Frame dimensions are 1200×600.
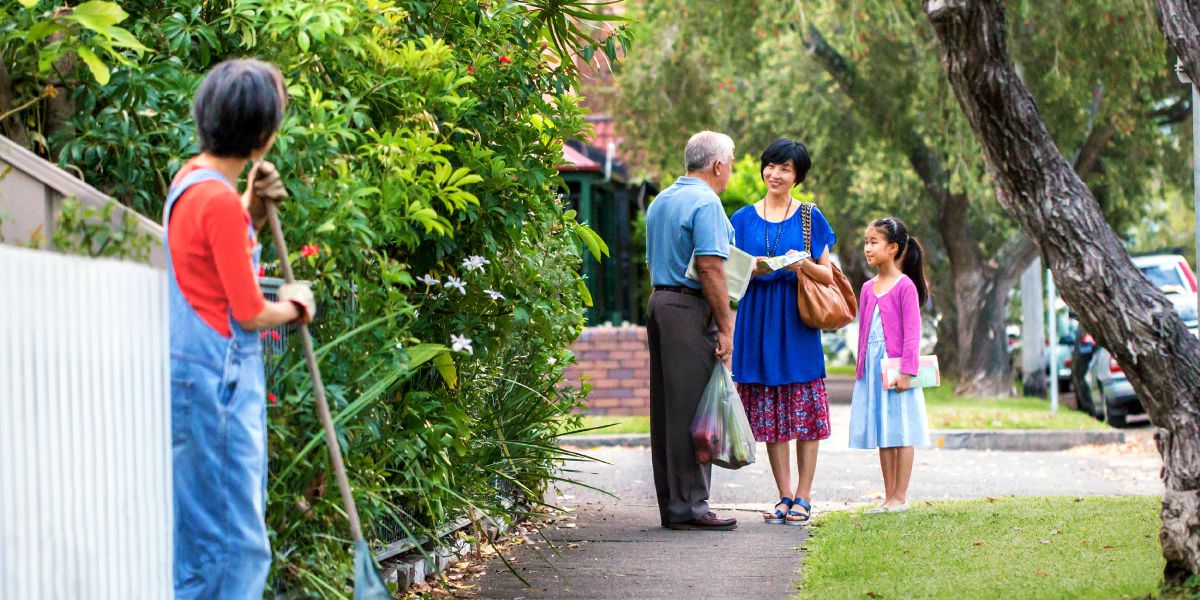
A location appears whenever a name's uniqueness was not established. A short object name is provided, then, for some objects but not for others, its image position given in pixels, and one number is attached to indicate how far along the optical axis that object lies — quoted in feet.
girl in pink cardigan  52.11
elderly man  47.50
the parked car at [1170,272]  116.67
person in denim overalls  24.26
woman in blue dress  50.52
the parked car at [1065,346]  167.02
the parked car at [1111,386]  107.14
